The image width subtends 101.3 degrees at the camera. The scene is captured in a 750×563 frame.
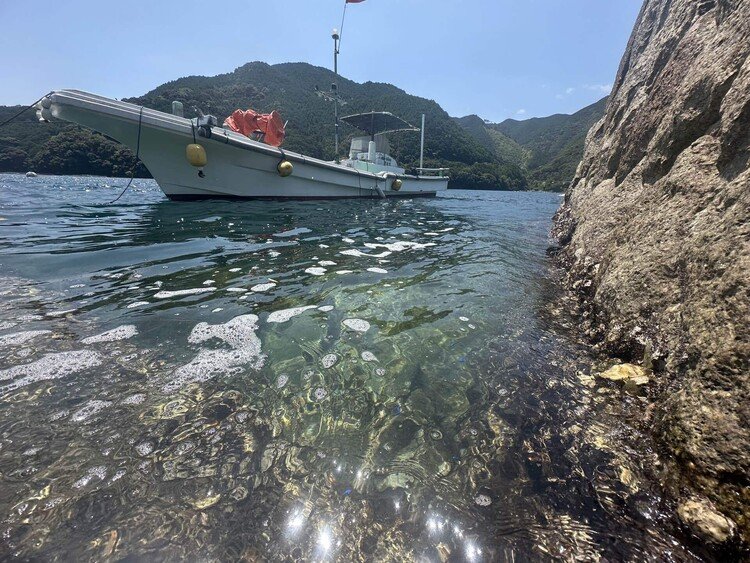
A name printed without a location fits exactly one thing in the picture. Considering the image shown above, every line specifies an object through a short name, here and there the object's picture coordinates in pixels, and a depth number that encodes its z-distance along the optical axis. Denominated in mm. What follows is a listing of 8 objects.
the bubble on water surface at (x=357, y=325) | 3396
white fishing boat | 10898
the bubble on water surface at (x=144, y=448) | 1788
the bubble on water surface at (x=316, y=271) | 5164
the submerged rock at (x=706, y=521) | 1308
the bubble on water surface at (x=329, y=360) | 2744
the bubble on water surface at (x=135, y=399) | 2166
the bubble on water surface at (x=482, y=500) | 1583
